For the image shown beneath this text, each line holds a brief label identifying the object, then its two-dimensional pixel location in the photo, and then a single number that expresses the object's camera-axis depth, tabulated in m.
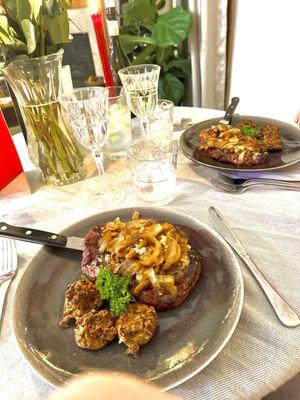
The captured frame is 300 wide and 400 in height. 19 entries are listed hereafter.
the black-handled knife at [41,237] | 0.65
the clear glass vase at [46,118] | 0.83
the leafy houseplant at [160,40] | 2.14
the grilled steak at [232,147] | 0.88
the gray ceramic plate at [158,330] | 0.44
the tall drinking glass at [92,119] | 0.83
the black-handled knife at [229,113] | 1.13
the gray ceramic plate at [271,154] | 0.87
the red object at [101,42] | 1.04
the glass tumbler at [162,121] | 1.12
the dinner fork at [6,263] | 0.62
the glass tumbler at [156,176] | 0.85
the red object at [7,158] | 0.95
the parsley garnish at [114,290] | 0.52
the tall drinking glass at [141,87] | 1.01
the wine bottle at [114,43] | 1.21
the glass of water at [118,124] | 1.07
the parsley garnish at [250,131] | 0.98
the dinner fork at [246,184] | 0.83
